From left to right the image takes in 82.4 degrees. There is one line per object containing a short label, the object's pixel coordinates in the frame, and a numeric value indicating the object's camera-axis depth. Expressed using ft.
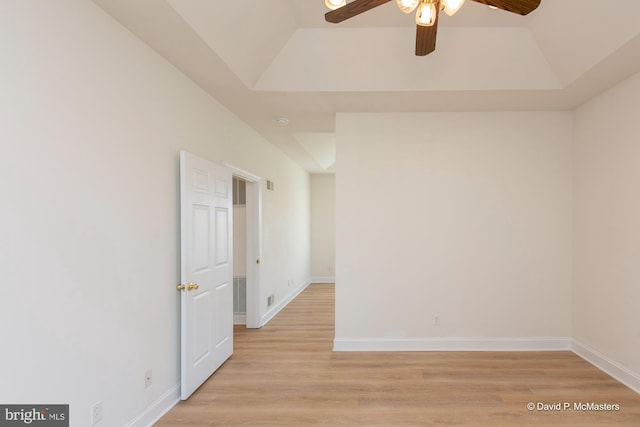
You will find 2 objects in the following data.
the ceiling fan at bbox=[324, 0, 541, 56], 5.68
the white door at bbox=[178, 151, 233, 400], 9.45
